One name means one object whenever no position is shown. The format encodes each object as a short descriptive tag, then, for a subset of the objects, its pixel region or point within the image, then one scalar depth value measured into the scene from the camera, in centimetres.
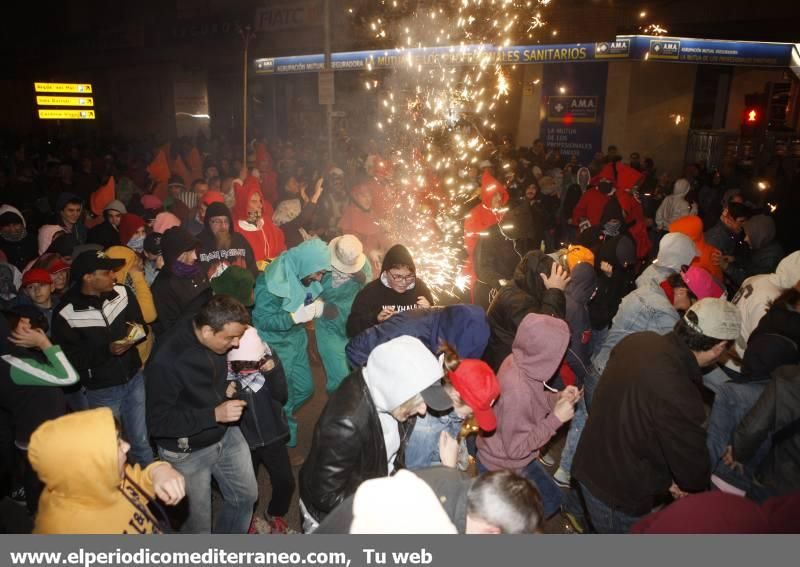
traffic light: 1570
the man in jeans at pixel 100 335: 424
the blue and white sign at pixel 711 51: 1207
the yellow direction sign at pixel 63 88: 1808
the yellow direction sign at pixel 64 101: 1814
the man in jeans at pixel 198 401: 338
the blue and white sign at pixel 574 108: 1802
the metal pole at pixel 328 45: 1021
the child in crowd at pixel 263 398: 385
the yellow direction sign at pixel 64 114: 1809
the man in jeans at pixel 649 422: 306
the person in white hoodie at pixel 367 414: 280
